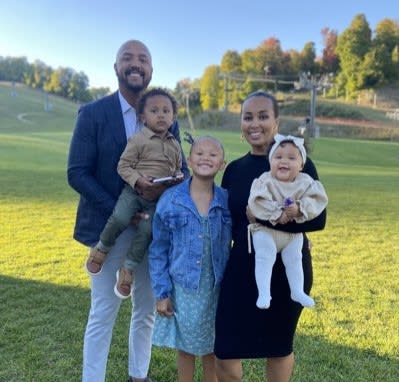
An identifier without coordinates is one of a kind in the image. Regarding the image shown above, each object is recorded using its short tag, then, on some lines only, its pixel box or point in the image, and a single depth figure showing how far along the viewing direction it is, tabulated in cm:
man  293
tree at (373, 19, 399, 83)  7112
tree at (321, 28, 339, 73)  8638
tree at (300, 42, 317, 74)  8606
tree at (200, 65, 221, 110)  7719
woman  263
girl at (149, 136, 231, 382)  270
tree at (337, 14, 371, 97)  7225
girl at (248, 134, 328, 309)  241
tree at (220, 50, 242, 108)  7315
